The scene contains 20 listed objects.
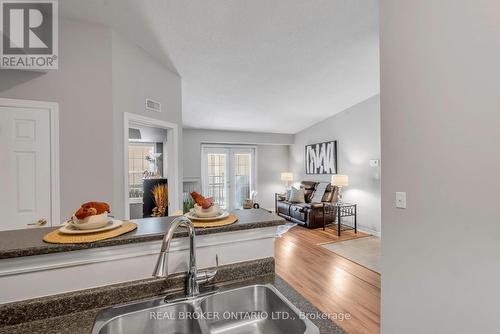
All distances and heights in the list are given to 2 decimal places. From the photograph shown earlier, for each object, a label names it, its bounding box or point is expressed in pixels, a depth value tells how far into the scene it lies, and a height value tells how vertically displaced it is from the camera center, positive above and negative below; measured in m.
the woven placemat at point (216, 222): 1.04 -0.25
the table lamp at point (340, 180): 5.12 -0.32
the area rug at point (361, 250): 3.40 -1.40
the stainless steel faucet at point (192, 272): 0.86 -0.41
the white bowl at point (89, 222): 0.89 -0.21
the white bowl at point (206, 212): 1.10 -0.21
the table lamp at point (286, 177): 7.15 -0.31
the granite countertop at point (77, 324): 0.73 -0.50
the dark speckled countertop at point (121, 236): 0.78 -0.26
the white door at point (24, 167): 2.16 +0.03
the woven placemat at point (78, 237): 0.83 -0.25
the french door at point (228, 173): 6.96 -0.18
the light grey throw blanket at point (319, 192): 5.74 -0.65
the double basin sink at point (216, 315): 0.79 -0.54
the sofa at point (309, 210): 5.30 -1.03
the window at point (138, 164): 4.22 +0.09
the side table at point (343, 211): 4.94 -1.02
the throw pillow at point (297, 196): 6.10 -0.77
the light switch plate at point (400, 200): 1.61 -0.24
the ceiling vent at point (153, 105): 2.99 +0.84
